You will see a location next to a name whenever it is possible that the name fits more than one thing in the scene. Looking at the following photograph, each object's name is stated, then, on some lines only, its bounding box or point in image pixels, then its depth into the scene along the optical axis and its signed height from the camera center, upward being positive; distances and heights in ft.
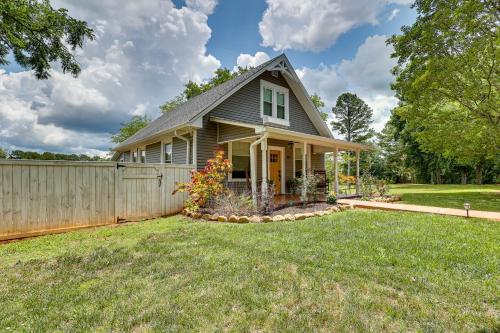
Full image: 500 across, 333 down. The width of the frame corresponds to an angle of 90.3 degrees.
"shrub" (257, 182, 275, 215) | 24.68 -3.43
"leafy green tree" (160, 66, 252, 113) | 85.61 +30.62
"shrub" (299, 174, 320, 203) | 28.73 -2.05
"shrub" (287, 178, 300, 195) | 36.88 -2.50
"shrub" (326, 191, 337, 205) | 29.91 -3.76
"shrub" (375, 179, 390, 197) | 37.62 -2.99
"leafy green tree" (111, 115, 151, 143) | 102.06 +18.43
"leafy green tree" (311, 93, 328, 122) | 91.08 +24.79
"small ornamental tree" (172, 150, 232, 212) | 26.35 -1.89
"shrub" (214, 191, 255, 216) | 23.77 -3.61
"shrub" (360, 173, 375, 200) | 37.31 -2.77
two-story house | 30.73 +4.94
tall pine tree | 119.85 +24.62
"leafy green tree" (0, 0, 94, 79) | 24.22 +14.46
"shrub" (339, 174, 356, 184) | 45.22 -2.01
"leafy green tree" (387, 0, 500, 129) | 34.65 +17.15
